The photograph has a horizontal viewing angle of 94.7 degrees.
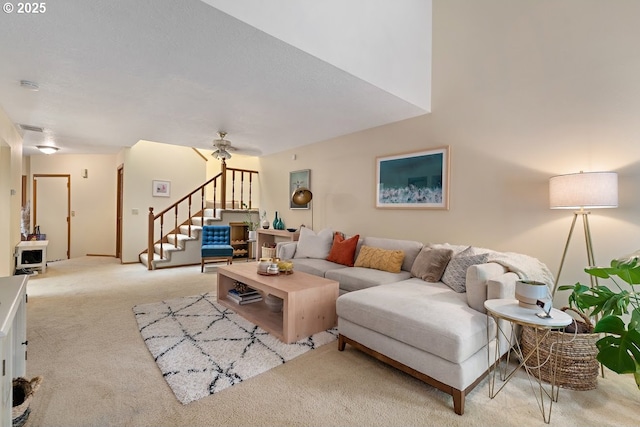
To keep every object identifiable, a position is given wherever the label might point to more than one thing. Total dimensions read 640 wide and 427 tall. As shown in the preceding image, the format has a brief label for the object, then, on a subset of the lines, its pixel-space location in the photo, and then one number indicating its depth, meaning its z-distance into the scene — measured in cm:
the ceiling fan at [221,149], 444
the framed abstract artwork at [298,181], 547
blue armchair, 541
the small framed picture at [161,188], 667
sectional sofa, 176
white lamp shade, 216
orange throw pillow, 391
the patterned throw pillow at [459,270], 256
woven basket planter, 198
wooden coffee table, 253
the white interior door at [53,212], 684
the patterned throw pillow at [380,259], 336
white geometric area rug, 199
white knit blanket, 229
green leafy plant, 166
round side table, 165
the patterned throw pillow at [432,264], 286
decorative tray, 309
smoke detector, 280
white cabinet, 109
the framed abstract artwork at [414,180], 350
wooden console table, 527
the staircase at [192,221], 579
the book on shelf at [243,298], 333
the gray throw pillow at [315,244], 434
